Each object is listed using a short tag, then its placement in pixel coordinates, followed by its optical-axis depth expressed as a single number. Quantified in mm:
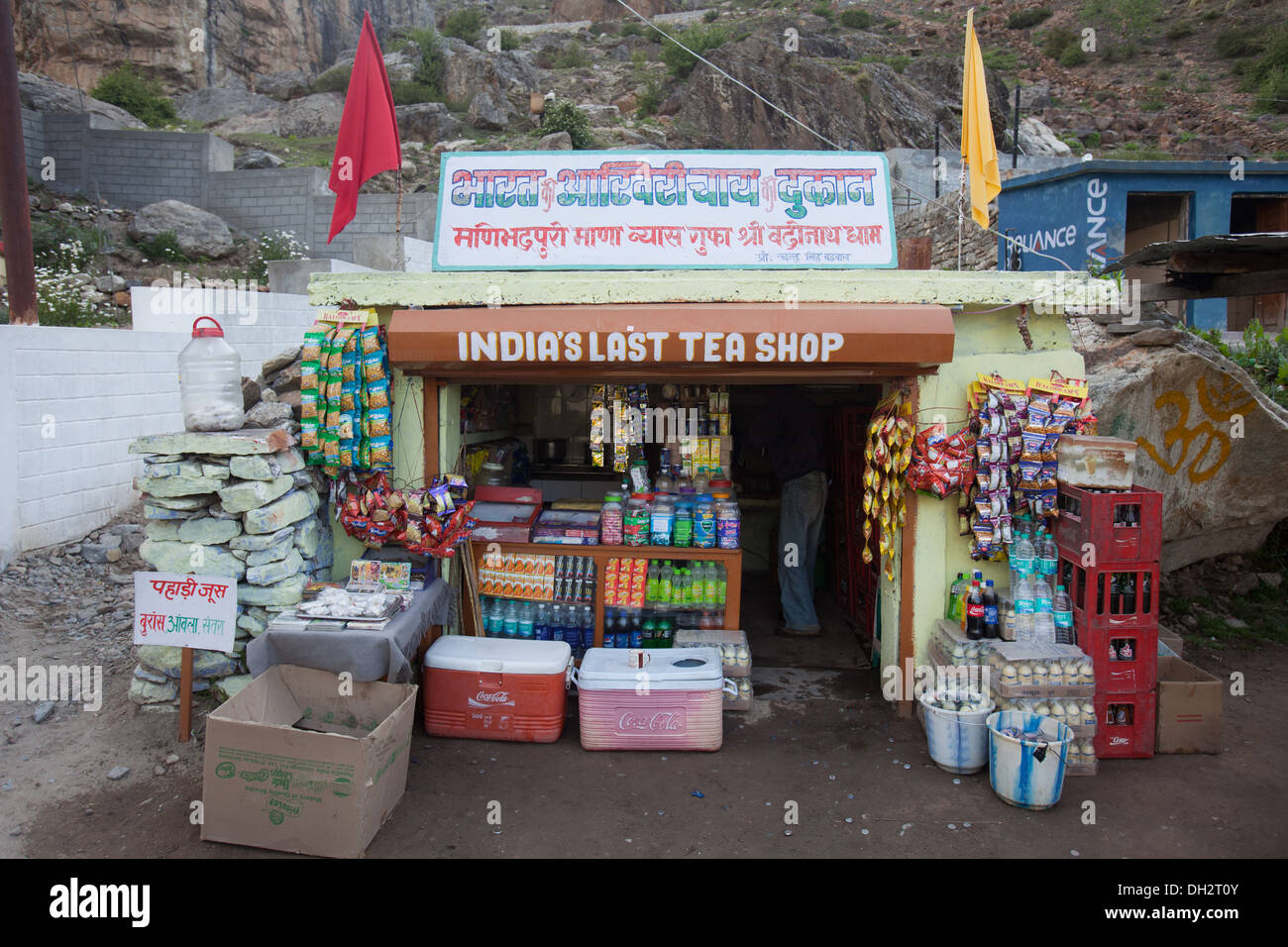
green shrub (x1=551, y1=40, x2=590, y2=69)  36938
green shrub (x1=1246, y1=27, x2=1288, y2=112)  30328
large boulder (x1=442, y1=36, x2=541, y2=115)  29516
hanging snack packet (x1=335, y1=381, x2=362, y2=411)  5496
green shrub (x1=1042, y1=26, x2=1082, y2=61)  39062
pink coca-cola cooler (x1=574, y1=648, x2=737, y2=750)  5266
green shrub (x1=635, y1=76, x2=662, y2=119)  30734
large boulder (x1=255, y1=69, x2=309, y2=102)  31203
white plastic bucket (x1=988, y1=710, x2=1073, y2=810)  4516
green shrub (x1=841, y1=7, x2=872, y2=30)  40188
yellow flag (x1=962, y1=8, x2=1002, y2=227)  6094
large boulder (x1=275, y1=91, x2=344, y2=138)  27125
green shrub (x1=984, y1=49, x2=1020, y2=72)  38969
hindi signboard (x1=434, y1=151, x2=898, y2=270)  6008
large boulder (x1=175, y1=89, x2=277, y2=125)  28203
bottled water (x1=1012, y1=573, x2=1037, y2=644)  5207
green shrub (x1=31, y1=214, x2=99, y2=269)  13906
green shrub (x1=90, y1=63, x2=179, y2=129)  23562
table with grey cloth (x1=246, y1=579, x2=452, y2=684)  4758
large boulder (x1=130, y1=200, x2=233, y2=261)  15570
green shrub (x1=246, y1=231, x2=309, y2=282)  15414
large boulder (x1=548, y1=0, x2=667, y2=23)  46281
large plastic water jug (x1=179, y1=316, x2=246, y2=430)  5273
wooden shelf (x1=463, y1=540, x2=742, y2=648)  6227
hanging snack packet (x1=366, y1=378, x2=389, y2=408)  5617
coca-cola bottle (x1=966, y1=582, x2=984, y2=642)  5316
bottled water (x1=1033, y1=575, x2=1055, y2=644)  5191
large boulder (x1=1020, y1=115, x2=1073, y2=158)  26647
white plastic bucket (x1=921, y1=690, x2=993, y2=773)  4930
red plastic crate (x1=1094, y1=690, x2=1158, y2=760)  5121
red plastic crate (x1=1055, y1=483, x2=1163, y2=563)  5008
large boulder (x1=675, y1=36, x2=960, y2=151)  27297
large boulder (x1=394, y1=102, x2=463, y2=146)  26281
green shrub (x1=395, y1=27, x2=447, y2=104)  29875
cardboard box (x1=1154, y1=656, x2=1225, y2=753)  5211
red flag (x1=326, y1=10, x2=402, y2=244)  6121
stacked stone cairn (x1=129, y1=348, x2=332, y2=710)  5090
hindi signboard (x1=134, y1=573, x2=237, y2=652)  4969
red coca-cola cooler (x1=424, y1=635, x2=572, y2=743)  5383
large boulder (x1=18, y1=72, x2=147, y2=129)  18672
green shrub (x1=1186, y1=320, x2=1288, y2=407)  8625
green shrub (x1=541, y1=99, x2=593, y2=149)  23656
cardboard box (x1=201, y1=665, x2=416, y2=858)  4027
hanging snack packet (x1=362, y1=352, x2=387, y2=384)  5578
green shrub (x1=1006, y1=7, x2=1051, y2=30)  42750
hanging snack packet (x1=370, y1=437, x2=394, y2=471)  5641
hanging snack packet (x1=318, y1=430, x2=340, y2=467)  5523
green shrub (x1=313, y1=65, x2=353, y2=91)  30295
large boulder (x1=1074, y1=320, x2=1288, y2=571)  6738
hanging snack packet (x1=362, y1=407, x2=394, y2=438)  5629
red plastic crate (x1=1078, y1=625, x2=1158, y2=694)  5066
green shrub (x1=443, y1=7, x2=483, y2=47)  37844
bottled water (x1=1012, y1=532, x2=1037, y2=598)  5402
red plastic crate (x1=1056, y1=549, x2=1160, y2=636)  5039
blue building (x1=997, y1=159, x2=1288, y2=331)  12570
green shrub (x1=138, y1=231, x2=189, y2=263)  15305
